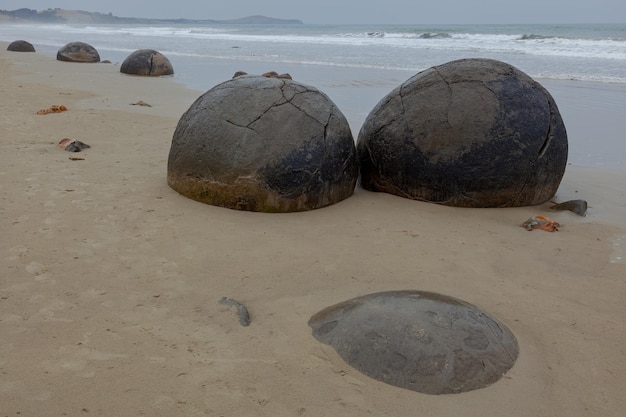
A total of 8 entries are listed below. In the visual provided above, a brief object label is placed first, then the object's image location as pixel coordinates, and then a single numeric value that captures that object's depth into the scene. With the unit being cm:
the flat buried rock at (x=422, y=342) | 243
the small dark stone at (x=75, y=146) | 614
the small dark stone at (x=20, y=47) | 2244
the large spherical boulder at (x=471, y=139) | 469
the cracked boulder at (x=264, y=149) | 444
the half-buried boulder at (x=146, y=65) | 1478
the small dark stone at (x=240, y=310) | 291
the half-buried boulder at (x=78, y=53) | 1809
